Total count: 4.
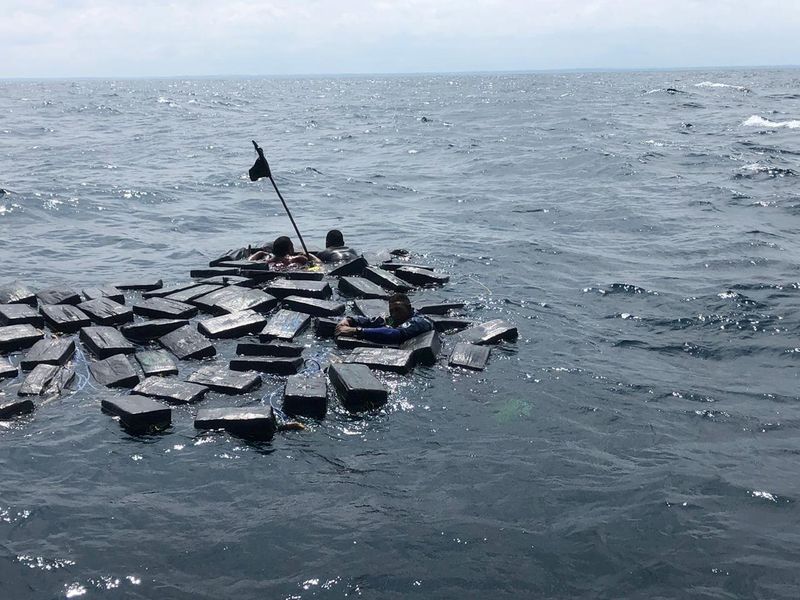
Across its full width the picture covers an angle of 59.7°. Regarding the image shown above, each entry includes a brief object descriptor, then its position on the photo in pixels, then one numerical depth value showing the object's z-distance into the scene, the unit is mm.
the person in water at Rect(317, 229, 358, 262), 15625
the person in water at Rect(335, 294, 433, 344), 10594
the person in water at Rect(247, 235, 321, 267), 15062
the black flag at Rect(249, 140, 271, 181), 14914
